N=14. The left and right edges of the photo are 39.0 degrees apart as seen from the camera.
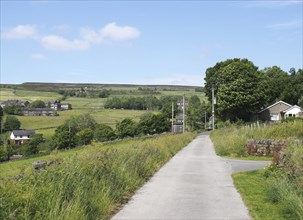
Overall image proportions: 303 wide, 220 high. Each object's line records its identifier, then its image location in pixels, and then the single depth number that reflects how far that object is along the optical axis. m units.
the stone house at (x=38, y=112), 146.50
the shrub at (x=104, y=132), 97.56
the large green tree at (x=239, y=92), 67.94
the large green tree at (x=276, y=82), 88.36
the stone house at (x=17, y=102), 158.56
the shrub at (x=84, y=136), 92.75
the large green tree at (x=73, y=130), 84.31
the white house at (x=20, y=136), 104.75
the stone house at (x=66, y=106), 158.91
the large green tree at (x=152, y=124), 106.62
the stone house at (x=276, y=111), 75.14
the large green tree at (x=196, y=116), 109.81
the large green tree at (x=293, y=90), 86.25
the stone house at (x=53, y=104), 158.90
